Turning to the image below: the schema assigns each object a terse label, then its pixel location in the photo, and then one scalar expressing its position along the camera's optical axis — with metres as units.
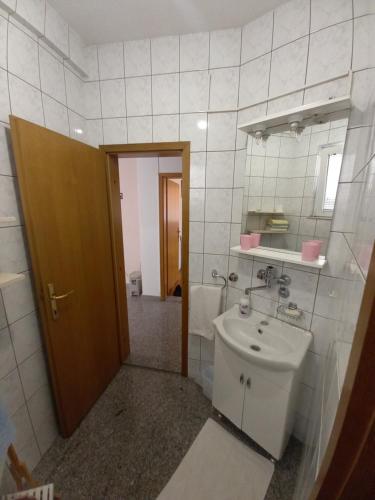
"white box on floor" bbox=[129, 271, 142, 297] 3.42
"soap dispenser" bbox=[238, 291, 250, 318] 1.39
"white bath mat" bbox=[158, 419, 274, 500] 1.12
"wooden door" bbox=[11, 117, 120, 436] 1.03
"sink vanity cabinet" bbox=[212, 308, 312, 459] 1.08
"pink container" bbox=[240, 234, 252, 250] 1.32
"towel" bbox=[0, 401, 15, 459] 0.79
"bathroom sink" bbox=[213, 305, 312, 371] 1.05
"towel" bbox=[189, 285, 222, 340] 1.56
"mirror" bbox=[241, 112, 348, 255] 1.06
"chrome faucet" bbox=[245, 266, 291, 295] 1.27
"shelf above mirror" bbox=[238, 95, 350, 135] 0.93
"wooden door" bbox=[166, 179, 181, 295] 3.31
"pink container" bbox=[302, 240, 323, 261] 1.09
